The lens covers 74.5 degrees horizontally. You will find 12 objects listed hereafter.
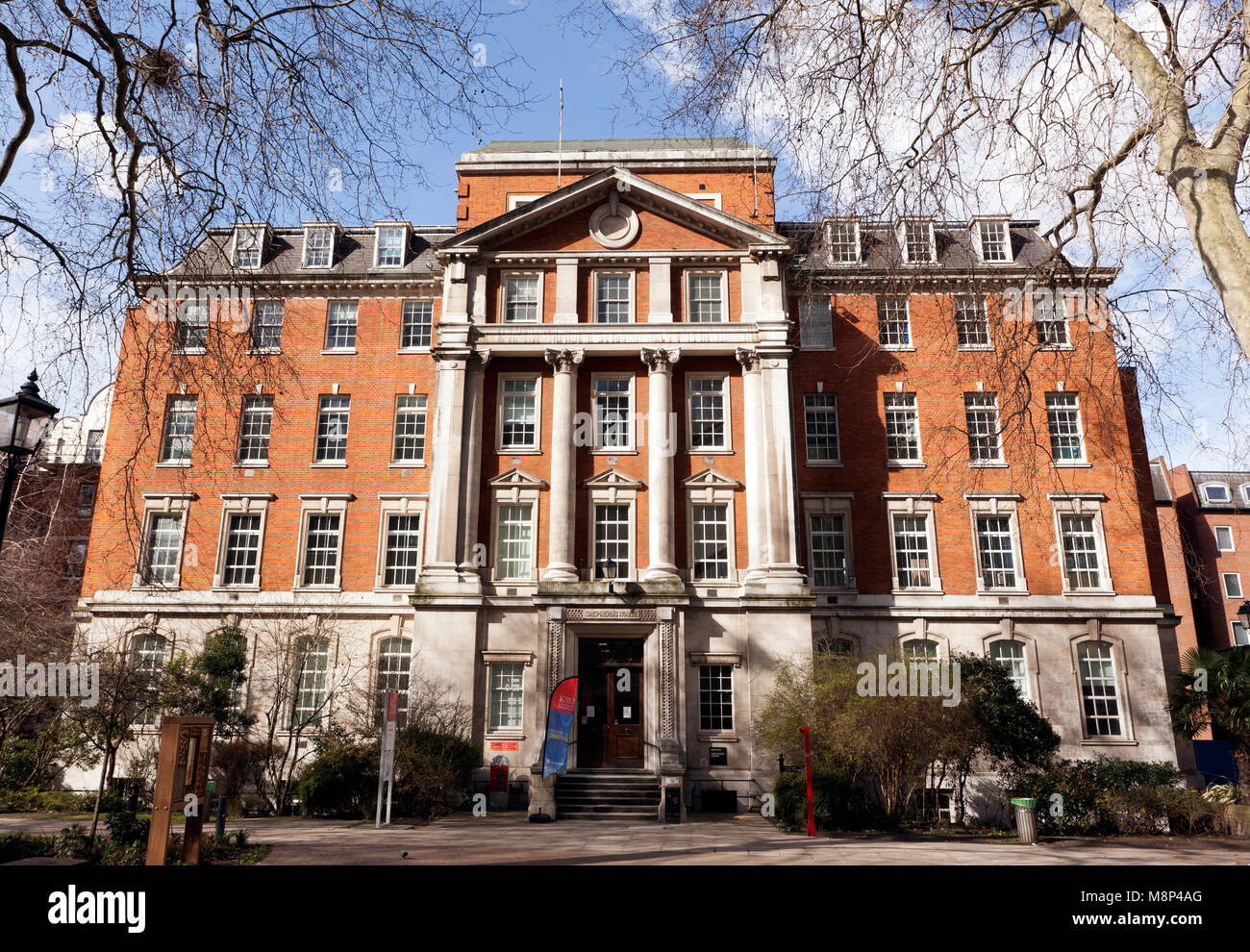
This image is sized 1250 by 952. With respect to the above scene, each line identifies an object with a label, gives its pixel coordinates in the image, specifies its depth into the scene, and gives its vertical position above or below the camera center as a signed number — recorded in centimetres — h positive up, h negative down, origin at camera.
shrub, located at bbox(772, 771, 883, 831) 1973 -252
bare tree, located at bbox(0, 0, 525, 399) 793 +579
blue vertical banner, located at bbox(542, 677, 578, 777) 2152 -72
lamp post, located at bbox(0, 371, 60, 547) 1159 +372
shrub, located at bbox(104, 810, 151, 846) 1467 -229
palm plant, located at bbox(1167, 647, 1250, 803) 2138 -3
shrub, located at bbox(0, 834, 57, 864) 1259 -232
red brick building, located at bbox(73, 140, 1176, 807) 2572 +694
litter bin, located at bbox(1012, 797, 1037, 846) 1830 -266
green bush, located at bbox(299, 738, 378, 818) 2128 -220
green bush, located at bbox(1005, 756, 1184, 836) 2159 -270
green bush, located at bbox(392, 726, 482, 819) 2105 -193
